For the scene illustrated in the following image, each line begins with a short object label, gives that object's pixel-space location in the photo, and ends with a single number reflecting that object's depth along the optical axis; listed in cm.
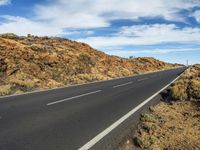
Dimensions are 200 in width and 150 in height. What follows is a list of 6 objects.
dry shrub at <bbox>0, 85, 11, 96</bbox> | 1014
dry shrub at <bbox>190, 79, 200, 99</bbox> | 801
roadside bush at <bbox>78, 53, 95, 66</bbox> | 2359
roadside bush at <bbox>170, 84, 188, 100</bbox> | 793
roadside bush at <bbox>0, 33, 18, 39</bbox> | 2416
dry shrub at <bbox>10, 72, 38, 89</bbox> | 1220
